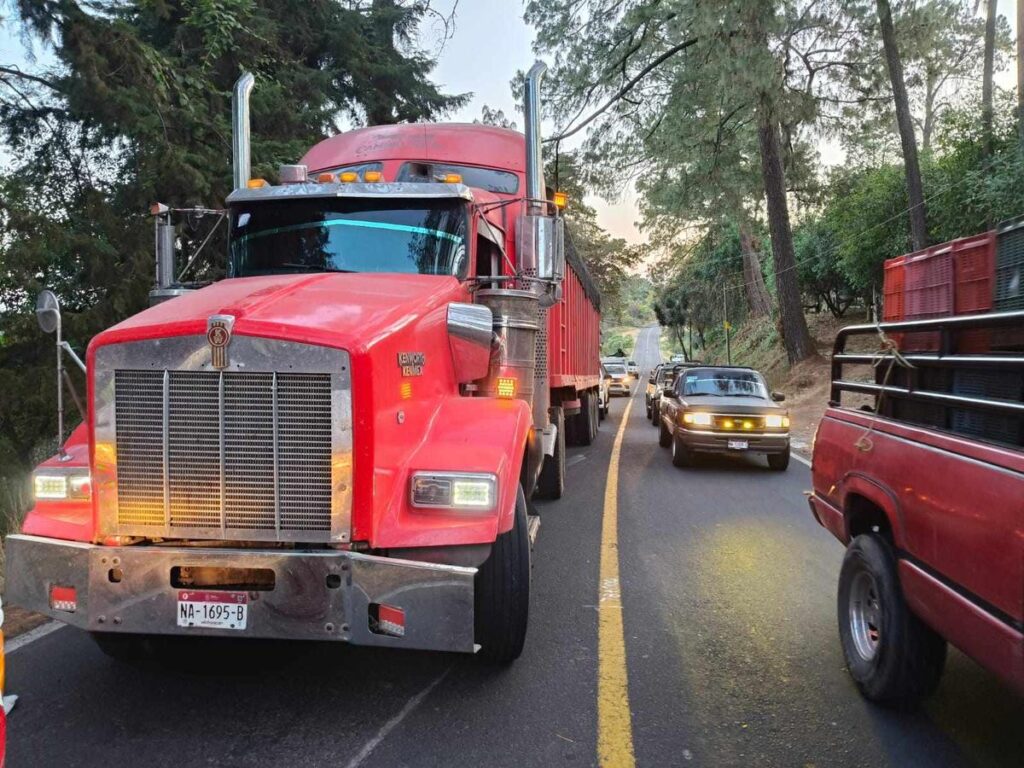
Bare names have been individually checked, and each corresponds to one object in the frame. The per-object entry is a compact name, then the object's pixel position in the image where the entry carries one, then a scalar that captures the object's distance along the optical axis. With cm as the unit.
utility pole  4666
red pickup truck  256
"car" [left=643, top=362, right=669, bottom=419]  2195
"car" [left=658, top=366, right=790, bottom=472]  1078
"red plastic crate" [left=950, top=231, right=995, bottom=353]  349
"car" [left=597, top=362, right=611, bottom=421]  2149
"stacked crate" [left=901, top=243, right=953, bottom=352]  386
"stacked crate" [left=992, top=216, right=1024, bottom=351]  328
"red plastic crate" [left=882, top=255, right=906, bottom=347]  441
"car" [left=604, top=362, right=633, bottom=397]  3338
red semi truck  321
